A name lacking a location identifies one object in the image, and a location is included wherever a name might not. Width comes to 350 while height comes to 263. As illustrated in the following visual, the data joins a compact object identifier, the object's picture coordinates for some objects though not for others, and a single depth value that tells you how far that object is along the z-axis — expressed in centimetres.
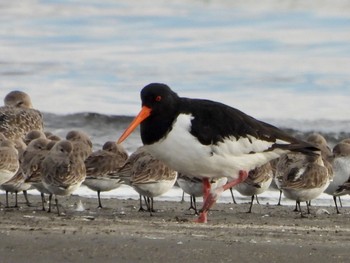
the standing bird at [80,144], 1625
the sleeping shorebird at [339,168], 1619
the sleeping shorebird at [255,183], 1554
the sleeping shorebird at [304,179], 1530
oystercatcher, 1304
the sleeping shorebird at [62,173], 1420
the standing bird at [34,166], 1454
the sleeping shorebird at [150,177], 1505
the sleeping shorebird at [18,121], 1897
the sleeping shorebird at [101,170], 1568
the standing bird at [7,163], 1463
